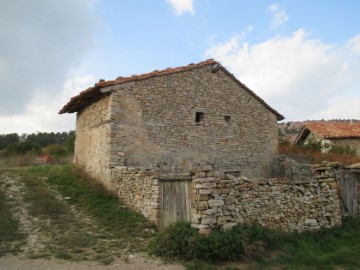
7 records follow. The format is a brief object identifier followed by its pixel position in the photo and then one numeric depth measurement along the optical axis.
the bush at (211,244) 6.39
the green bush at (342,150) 19.36
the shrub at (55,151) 22.58
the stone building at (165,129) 10.42
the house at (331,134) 21.47
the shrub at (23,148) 24.25
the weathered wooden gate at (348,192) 9.91
